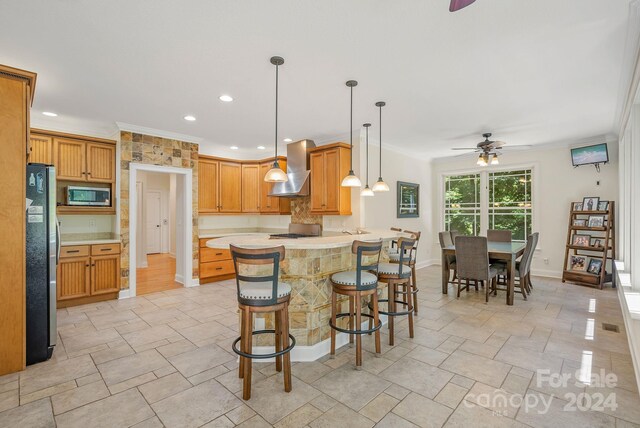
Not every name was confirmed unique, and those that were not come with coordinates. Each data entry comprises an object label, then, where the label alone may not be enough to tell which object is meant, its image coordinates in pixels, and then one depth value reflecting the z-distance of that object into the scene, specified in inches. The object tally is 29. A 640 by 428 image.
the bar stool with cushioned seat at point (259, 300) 84.3
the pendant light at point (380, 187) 159.3
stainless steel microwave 177.7
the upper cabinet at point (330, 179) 204.7
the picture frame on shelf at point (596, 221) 210.0
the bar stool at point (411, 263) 151.3
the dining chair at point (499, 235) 224.1
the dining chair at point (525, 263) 178.9
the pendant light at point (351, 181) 142.1
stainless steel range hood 218.7
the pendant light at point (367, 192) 169.3
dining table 170.1
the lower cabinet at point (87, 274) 164.6
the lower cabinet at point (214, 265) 221.0
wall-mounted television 208.5
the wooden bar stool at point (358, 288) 101.6
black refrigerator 106.6
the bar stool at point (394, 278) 119.3
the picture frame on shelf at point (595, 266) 207.5
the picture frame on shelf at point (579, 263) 215.8
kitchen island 107.7
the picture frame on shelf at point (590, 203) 213.3
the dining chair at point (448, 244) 197.8
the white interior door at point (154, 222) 367.6
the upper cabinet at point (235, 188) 234.2
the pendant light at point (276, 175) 126.1
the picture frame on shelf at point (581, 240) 215.6
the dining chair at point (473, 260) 170.9
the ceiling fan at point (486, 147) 195.8
